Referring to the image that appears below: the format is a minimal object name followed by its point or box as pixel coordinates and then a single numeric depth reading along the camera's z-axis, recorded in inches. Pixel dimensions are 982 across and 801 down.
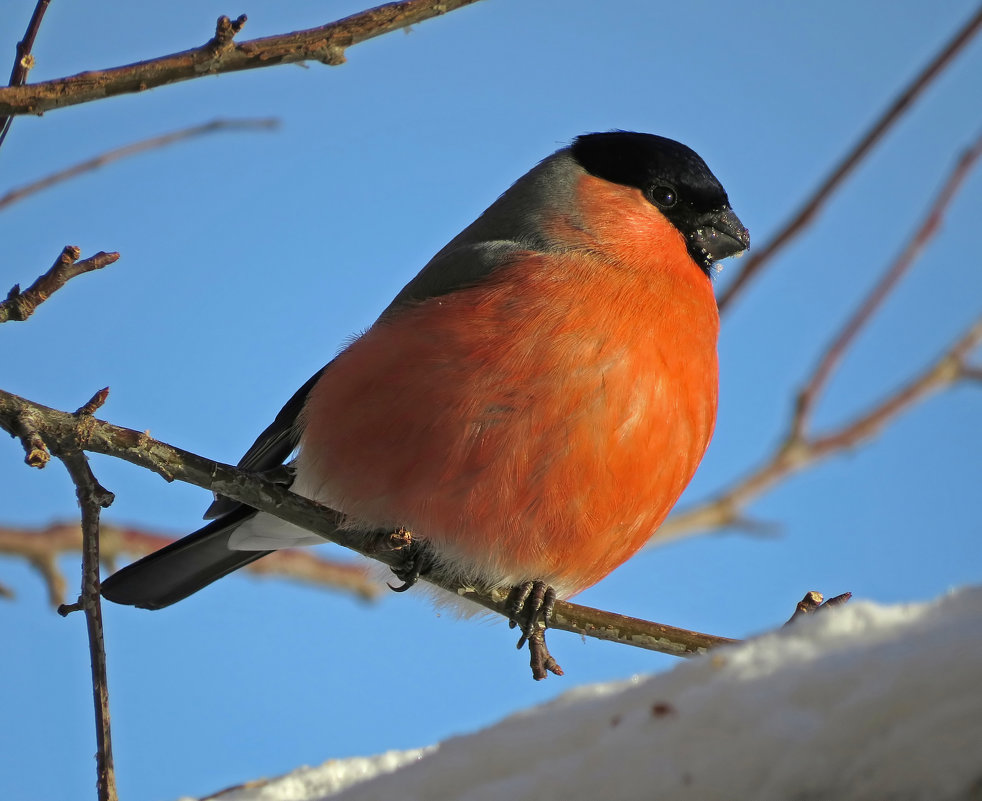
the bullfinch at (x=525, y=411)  204.5
